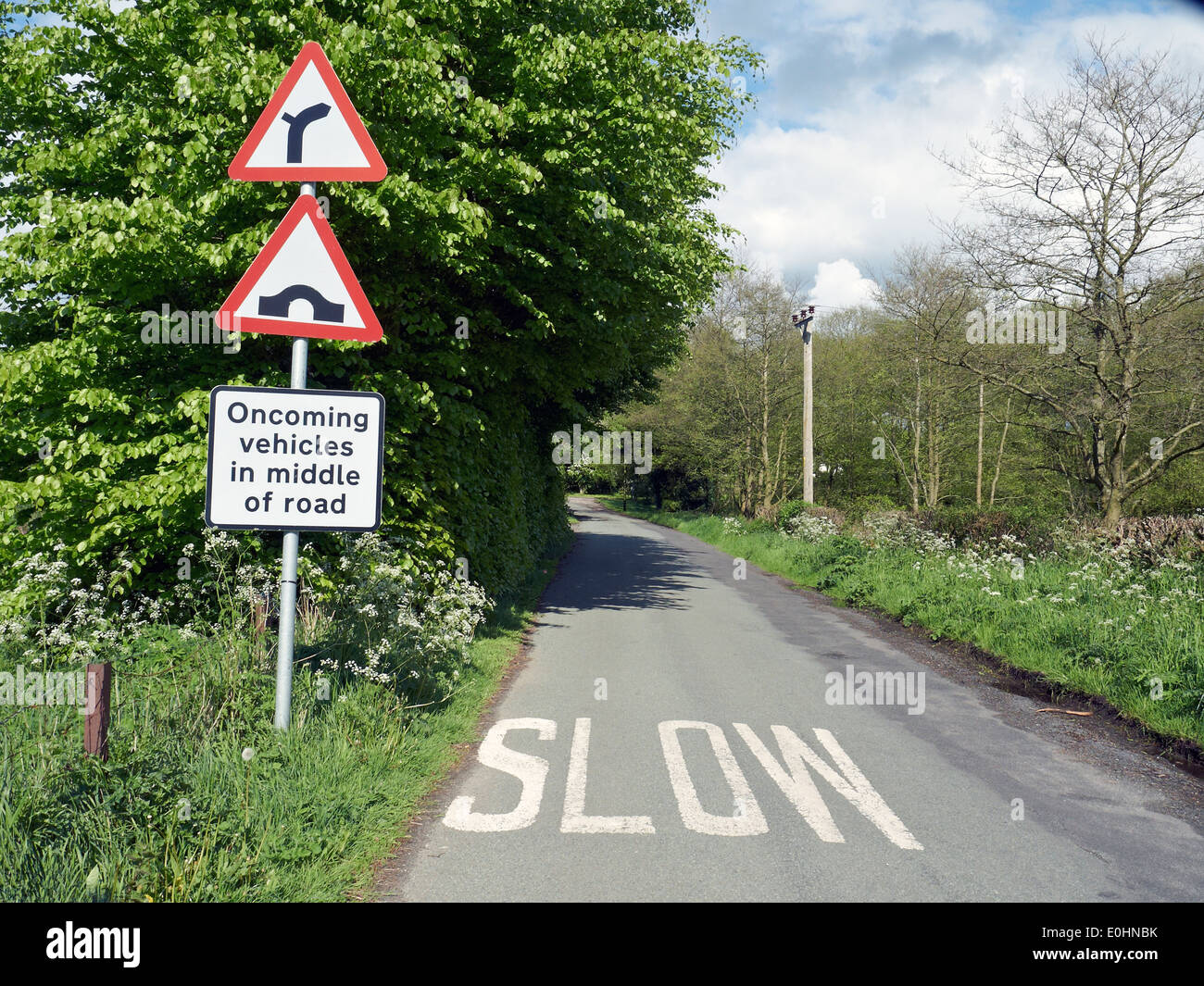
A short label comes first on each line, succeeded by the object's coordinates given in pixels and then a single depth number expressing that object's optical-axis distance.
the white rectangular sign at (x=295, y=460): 4.52
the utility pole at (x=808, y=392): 25.22
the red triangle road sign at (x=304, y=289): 4.41
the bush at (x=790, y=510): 25.34
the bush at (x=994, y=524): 14.03
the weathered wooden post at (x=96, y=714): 3.85
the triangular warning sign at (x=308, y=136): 4.49
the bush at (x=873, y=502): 37.47
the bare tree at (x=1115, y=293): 14.93
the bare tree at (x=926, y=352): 18.84
